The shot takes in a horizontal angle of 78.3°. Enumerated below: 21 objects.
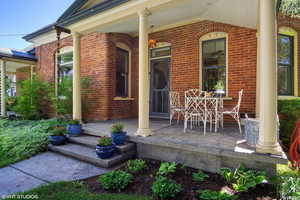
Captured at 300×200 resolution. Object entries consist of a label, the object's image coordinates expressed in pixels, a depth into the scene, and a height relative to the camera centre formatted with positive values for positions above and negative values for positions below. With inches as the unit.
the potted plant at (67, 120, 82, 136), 181.5 -29.7
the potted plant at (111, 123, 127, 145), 144.1 -29.0
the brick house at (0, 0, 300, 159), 140.9 +50.5
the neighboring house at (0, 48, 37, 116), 306.7 +66.4
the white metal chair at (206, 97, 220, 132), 155.7 -12.2
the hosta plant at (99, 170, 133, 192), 103.2 -47.1
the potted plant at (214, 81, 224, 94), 211.3 +13.6
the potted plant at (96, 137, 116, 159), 132.0 -36.4
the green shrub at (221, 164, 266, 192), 93.7 -42.8
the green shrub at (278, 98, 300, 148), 171.0 -19.2
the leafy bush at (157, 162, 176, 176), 113.8 -44.5
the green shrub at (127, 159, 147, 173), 122.9 -46.6
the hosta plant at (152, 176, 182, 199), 91.3 -45.9
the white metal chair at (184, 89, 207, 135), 155.3 -13.0
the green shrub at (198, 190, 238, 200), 84.3 -45.7
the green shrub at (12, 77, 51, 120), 283.6 +1.6
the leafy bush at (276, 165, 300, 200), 84.9 -43.3
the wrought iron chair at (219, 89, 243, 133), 157.5 -11.6
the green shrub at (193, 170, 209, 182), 108.0 -46.8
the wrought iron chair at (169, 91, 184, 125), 193.8 -4.9
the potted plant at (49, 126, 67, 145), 170.6 -36.2
